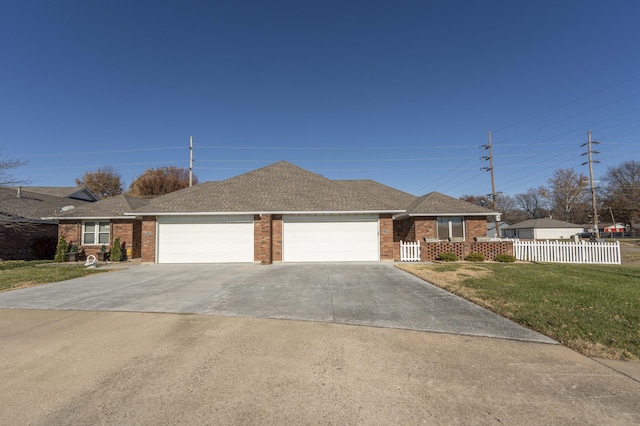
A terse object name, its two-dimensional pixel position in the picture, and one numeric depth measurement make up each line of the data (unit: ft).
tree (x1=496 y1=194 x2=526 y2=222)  256.73
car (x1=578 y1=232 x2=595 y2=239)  166.91
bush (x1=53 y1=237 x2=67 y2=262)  53.93
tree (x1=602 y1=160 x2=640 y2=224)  171.42
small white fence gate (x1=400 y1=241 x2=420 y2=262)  49.37
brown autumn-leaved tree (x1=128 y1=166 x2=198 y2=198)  136.26
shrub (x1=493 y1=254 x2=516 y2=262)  48.37
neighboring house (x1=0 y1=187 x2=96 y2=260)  57.72
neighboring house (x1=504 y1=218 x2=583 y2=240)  152.87
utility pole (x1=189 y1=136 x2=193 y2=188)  91.09
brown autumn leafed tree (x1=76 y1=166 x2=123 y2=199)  142.31
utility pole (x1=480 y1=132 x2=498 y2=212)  82.65
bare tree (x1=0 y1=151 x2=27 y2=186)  49.58
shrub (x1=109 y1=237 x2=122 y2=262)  53.42
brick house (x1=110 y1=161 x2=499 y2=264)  47.78
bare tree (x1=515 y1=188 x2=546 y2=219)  239.50
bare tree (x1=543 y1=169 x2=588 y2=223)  170.78
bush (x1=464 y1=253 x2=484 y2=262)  48.85
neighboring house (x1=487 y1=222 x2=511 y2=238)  149.61
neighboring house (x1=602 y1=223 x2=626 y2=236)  159.22
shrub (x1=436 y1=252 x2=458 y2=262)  48.03
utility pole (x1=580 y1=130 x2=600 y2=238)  93.15
